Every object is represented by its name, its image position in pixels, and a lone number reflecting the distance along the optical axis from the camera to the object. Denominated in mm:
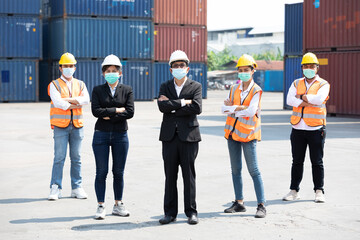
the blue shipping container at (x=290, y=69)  33453
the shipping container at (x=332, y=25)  25688
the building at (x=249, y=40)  113688
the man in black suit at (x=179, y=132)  7441
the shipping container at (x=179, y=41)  42062
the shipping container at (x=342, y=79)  25641
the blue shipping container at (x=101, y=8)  37469
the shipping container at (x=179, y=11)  41562
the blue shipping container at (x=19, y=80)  36750
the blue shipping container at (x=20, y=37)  36688
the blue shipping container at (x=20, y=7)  36344
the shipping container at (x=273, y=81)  67062
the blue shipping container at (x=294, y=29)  34250
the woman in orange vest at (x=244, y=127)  7863
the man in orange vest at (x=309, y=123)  8875
